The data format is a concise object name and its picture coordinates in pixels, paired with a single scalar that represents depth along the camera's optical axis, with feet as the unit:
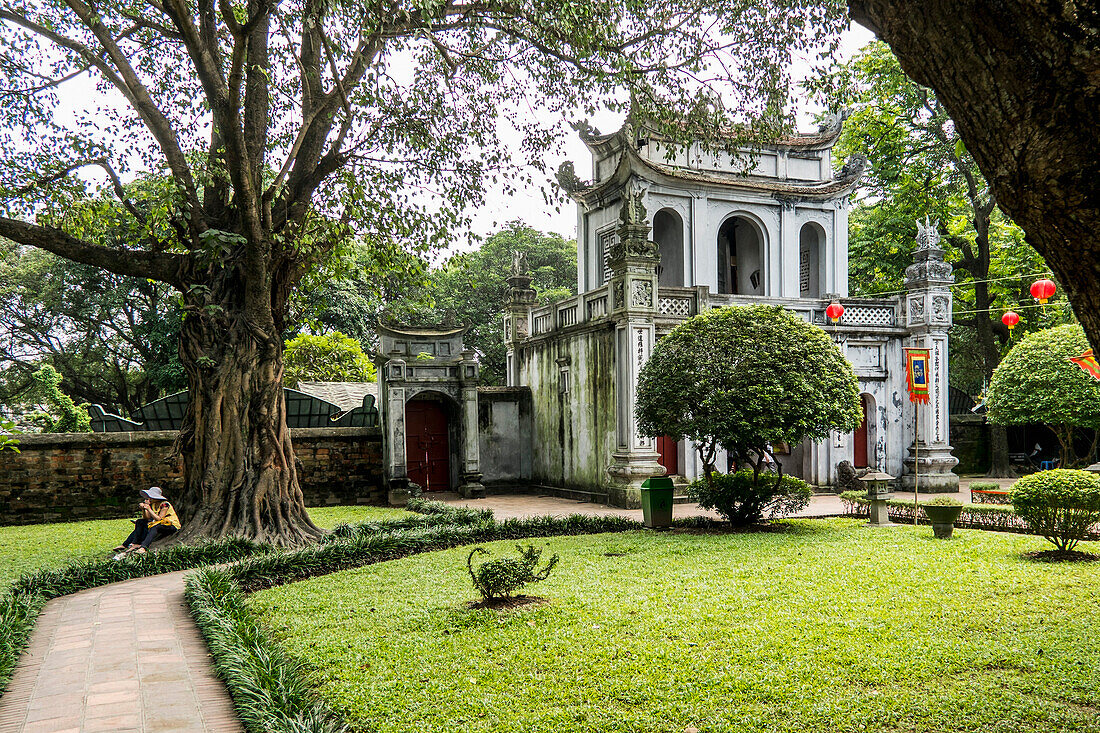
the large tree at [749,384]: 35.83
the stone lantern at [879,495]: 39.75
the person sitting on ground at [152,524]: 32.07
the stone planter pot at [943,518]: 34.40
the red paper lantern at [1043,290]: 46.93
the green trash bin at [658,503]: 38.73
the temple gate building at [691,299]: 50.11
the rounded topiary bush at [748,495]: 37.83
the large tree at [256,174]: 32.63
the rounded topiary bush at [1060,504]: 27.99
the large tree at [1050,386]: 55.31
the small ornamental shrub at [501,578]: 22.04
